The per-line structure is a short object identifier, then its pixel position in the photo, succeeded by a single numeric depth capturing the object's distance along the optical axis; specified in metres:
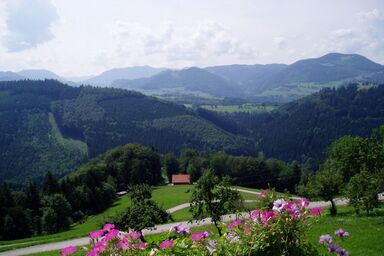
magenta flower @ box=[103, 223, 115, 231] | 5.59
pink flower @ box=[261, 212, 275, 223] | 5.23
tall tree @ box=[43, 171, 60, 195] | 84.44
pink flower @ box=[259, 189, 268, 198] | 7.19
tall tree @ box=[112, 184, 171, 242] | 25.20
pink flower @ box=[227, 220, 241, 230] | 5.57
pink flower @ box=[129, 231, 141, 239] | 5.47
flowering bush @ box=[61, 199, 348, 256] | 5.09
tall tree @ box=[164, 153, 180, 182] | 124.56
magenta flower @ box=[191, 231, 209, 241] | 5.30
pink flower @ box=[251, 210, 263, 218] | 5.49
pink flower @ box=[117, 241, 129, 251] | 5.23
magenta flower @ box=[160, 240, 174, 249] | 4.98
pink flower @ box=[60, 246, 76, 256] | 5.33
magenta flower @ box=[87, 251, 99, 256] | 5.02
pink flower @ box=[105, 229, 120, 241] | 5.25
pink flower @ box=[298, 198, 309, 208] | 5.54
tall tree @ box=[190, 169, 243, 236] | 23.00
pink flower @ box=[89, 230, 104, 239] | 5.54
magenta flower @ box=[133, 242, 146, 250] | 5.28
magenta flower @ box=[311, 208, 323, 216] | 5.44
